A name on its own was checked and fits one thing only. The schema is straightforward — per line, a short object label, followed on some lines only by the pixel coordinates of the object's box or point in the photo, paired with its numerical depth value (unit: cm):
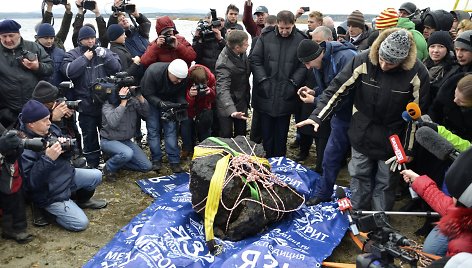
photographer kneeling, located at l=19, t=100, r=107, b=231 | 350
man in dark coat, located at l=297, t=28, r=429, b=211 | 320
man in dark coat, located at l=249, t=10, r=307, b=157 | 464
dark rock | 344
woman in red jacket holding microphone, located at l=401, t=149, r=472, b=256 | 162
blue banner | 306
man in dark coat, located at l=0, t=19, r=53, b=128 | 423
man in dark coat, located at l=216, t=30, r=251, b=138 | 477
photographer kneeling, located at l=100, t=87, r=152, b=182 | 456
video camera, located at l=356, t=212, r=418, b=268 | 190
